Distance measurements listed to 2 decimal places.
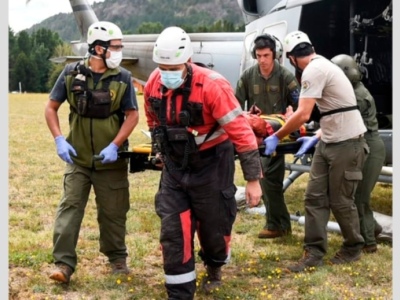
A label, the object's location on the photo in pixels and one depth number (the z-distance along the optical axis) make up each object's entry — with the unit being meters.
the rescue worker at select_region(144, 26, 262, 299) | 3.73
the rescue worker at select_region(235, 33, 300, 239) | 5.30
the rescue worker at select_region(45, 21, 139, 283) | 4.22
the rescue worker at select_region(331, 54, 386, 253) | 5.00
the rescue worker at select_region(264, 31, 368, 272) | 4.44
